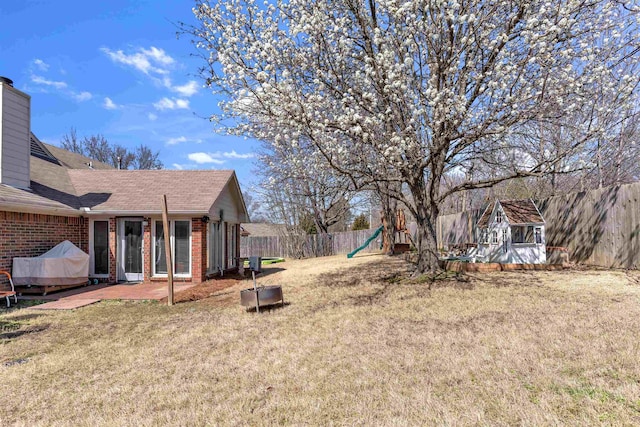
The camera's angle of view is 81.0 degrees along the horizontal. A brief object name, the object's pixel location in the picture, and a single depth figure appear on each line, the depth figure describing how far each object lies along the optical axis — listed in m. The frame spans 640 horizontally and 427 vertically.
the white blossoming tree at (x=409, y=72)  7.15
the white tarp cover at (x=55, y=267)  9.36
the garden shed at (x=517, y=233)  11.28
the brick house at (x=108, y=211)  9.90
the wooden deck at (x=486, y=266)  10.55
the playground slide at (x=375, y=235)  19.48
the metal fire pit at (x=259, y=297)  7.20
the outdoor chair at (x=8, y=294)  8.14
